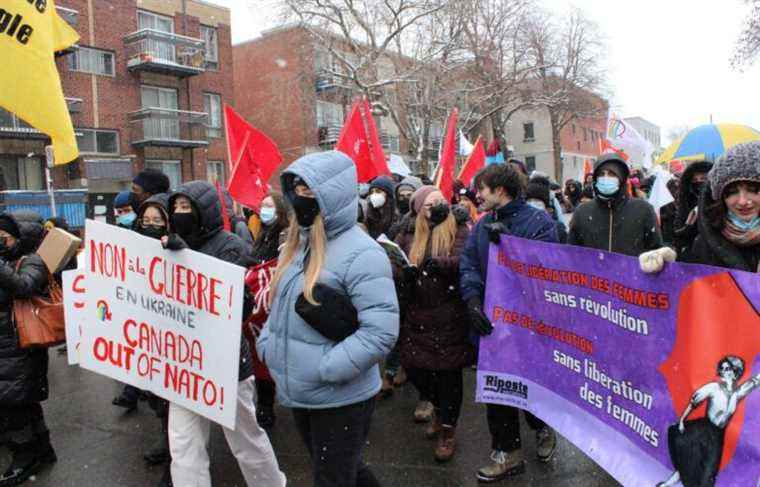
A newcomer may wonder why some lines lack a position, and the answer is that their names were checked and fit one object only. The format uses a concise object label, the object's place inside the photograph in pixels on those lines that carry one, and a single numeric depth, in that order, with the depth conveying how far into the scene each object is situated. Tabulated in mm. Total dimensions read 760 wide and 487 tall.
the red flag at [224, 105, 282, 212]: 6645
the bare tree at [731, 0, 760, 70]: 18344
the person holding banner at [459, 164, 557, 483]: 3664
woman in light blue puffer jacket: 2438
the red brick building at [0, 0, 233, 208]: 23312
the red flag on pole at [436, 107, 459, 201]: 7551
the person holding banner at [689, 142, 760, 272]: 2539
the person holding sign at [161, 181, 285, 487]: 3145
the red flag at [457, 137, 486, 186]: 9836
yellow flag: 3561
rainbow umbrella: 7922
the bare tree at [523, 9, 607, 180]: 29344
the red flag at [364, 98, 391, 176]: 7578
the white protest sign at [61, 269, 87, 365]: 3580
